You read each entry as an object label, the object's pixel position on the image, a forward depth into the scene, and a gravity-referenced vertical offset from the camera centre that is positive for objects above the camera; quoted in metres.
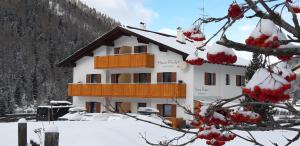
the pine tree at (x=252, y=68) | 20.53 +0.81
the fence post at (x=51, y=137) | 7.14 -1.10
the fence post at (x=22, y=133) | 8.86 -1.27
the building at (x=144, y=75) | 24.24 +0.53
